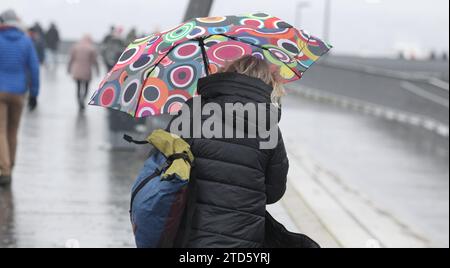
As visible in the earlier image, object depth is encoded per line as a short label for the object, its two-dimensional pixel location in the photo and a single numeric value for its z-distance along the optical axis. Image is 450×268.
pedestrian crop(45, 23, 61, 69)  35.22
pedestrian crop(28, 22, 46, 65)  28.17
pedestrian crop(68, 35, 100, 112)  18.52
